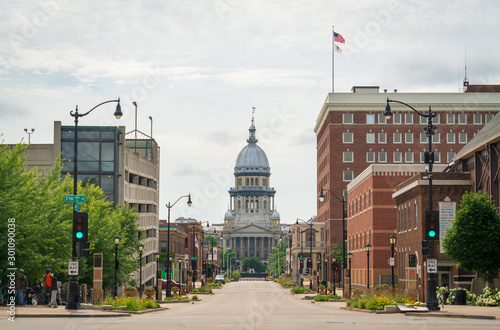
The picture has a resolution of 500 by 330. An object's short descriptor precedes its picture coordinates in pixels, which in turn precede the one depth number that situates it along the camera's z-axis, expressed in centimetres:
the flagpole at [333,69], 11248
